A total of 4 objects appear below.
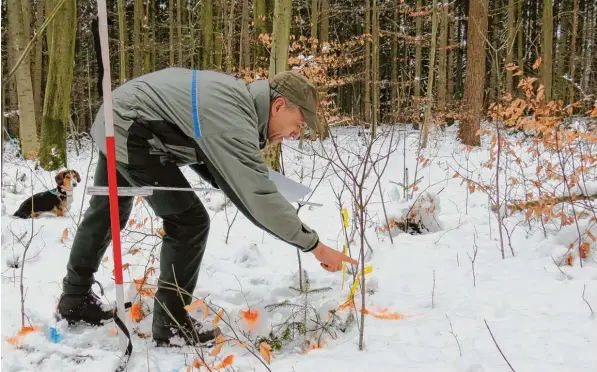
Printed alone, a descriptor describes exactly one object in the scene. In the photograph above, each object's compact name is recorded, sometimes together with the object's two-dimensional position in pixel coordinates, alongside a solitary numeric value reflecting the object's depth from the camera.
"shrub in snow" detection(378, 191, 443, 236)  3.98
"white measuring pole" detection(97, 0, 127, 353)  1.86
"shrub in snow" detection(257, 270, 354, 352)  2.31
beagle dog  4.66
